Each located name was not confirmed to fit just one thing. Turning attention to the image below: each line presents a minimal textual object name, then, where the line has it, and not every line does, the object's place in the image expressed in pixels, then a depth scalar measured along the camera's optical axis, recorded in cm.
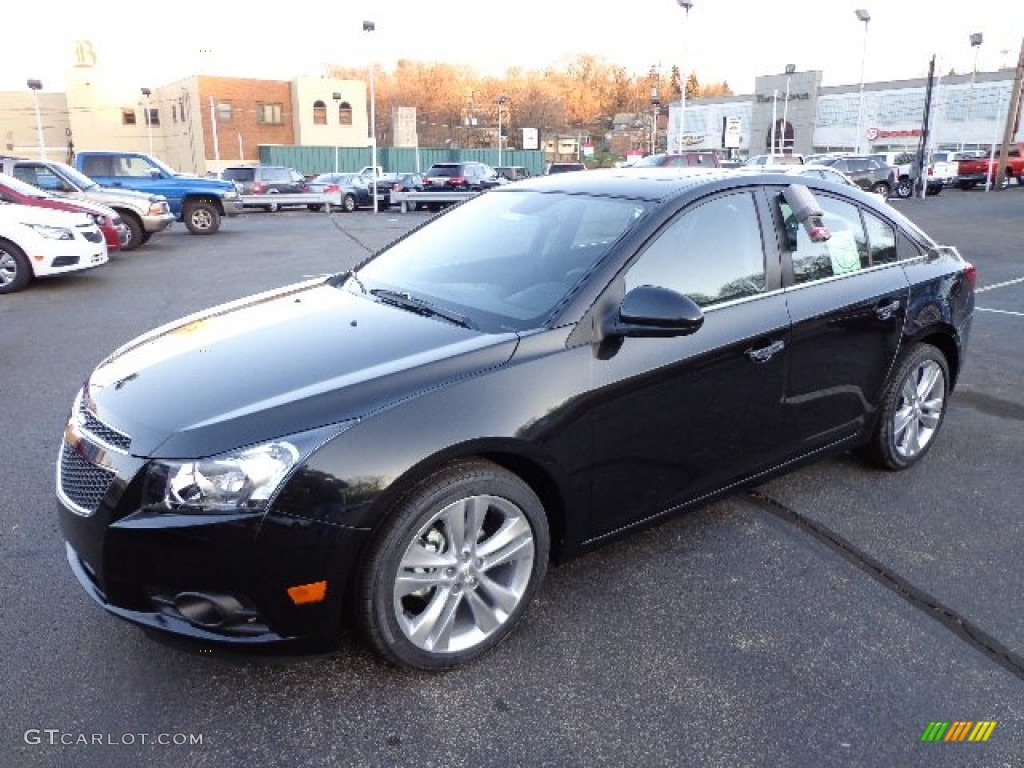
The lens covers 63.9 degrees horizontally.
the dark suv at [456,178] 2873
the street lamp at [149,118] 6456
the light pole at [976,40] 4278
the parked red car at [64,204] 1153
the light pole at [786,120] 5725
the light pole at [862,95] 4397
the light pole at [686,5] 3572
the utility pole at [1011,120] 3559
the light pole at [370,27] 2930
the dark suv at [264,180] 2955
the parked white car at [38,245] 1030
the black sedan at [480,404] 243
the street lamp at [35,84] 3953
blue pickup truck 1906
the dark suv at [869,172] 3092
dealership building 5175
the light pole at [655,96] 4065
